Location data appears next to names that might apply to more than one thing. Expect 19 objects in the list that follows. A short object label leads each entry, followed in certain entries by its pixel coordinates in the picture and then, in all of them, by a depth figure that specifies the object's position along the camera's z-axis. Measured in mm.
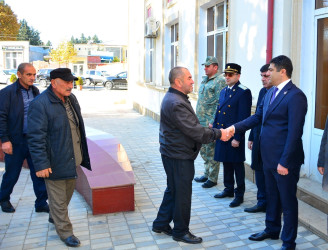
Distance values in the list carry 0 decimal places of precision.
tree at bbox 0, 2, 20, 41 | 50594
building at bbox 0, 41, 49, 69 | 54656
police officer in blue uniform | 4973
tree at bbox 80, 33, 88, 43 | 151050
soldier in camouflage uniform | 5727
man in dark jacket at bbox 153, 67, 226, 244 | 3725
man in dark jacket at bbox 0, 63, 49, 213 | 4551
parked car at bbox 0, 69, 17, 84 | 38972
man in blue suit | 3431
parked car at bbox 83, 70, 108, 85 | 37528
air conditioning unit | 13024
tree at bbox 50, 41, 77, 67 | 54000
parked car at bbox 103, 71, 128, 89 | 34875
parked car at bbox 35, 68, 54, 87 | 36200
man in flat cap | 3666
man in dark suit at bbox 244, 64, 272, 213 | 4399
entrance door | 4891
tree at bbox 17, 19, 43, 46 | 107188
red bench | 4734
